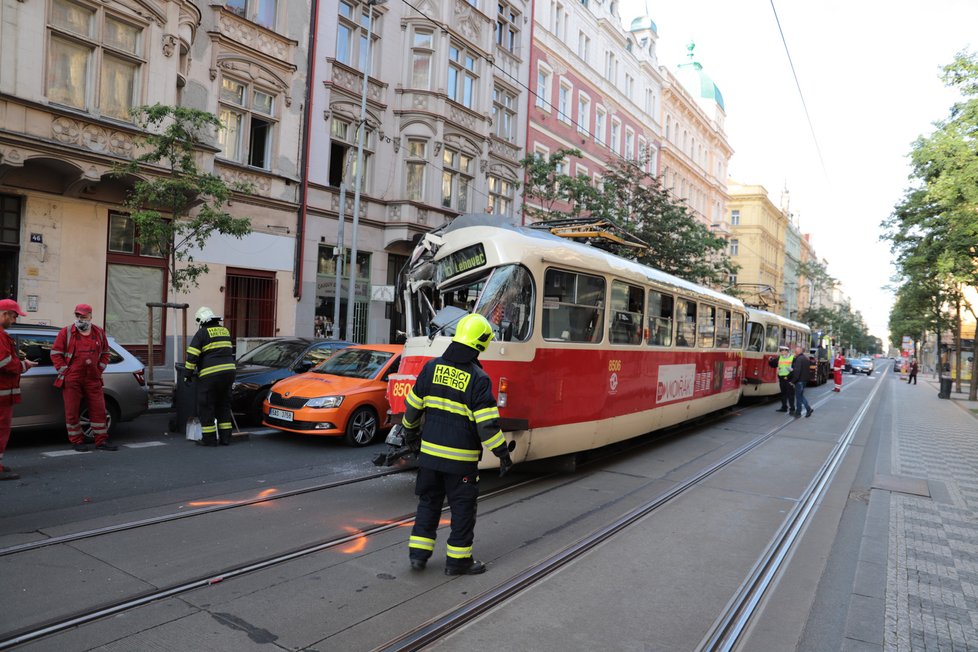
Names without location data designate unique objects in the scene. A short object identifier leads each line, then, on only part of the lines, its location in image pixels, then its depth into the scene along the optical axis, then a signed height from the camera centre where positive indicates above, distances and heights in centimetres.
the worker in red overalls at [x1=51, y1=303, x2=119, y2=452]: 802 -75
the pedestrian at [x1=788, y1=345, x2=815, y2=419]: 1634 -77
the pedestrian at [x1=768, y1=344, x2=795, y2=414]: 1734 -94
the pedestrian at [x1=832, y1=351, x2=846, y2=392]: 2934 -105
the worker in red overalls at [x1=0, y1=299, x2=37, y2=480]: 669 -71
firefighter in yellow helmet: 464 -76
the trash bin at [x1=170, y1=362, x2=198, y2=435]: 972 -134
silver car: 816 -103
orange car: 930 -114
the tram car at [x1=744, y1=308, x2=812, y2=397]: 1909 -19
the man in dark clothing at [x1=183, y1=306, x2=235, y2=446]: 900 -74
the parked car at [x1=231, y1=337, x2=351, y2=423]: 1083 -82
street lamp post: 1870 +300
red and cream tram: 708 +7
